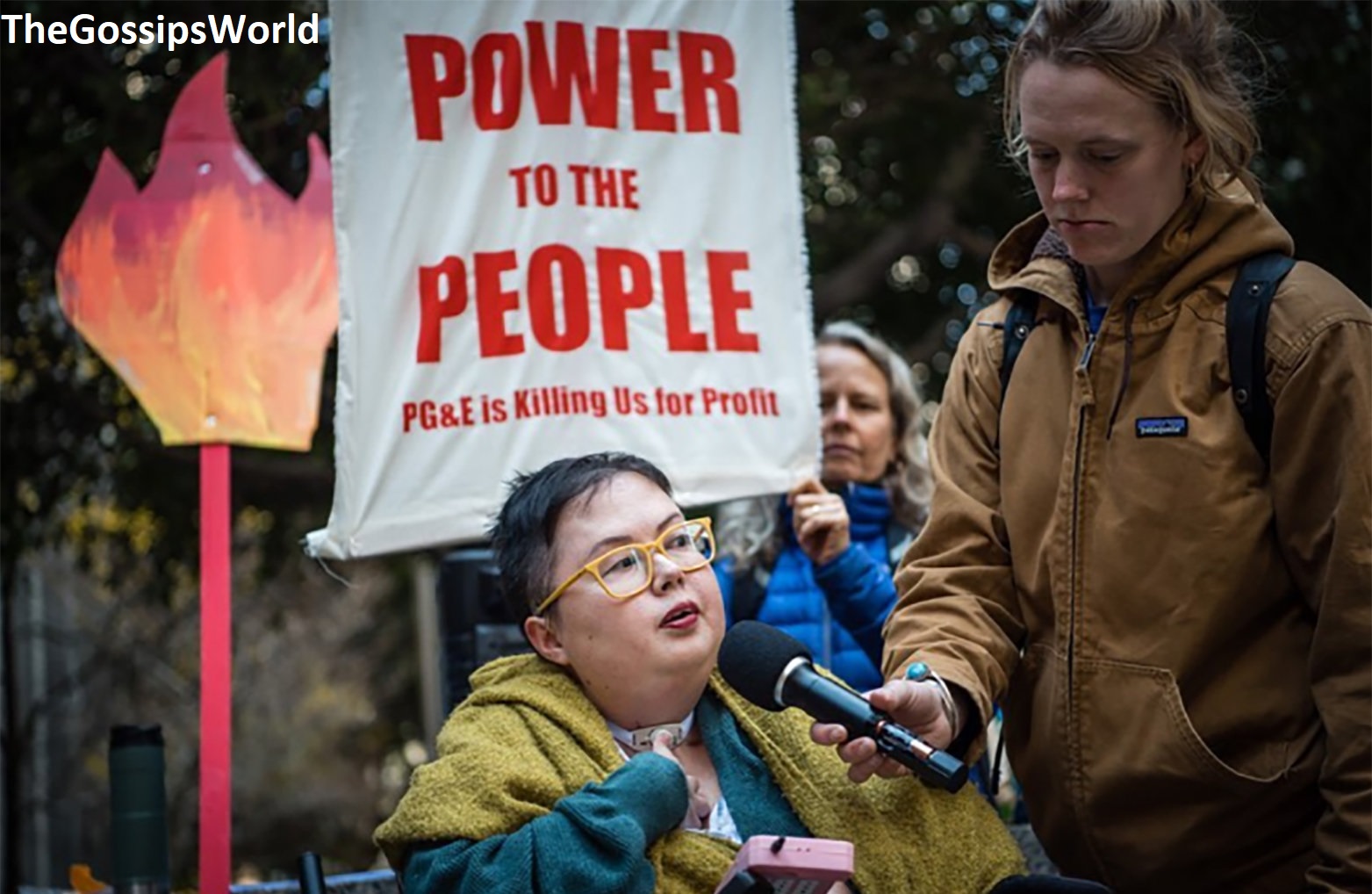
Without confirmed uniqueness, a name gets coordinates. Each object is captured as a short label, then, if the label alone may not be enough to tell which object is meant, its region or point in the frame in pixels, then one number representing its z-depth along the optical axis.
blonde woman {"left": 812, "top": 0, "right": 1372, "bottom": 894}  2.69
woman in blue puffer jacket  4.62
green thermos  3.73
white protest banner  4.22
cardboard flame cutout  4.17
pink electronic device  2.53
